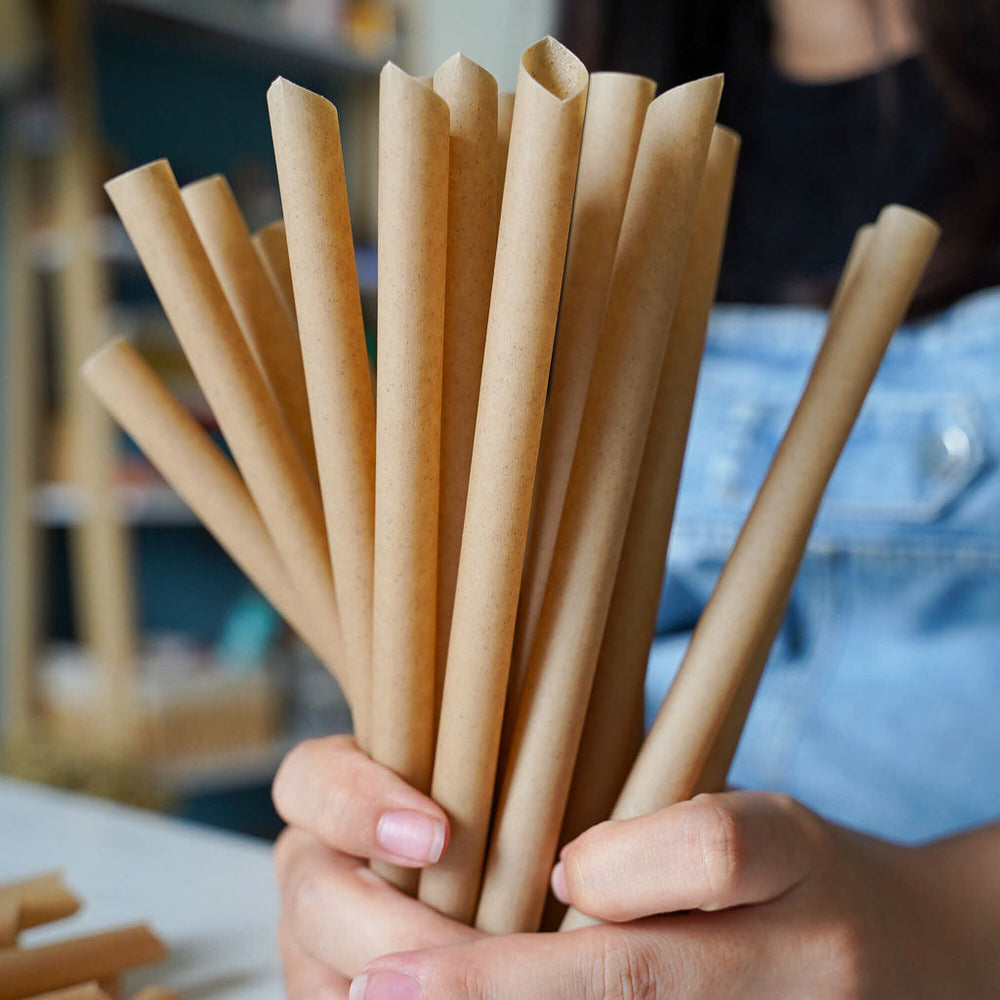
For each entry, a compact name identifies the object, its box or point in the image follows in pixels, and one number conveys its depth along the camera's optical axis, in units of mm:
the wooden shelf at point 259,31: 1193
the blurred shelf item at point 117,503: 1202
